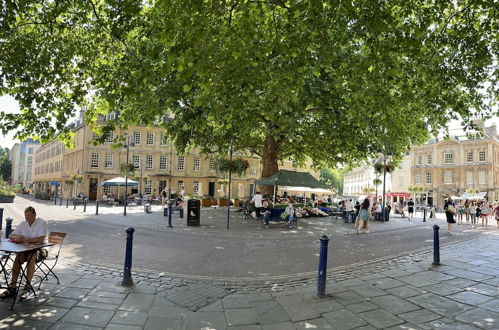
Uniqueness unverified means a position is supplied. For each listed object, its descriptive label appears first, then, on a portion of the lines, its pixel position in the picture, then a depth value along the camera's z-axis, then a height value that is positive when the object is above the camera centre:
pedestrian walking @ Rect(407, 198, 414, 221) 24.77 -1.24
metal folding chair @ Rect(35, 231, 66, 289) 6.30 -1.19
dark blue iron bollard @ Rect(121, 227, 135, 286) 6.42 -1.58
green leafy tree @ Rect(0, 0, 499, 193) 7.09 +3.43
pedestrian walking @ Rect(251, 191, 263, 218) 19.44 -0.85
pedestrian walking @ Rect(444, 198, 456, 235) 15.53 -0.97
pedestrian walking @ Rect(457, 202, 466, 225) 24.44 -1.44
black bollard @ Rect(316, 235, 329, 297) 6.00 -1.53
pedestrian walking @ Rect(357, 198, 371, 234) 15.45 -1.13
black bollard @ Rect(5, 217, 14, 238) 9.41 -1.32
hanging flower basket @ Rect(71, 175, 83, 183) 36.94 +0.50
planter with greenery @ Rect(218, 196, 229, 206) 33.19 -1.63
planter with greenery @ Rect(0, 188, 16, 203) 31.09 -1.50
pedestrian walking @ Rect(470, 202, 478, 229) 22.67 -1.45
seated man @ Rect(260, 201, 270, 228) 16.42 -1.46
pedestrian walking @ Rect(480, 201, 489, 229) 21.24 -1.22
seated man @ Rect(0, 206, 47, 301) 5.41 -1.05
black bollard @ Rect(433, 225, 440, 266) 8.75 -1.57
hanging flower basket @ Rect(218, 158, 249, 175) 24.12 +1.57
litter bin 16.06 -1.38
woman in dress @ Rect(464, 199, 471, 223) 24.57 -1.33
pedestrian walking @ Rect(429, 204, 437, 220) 27.25 -2.04
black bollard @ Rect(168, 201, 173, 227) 15.64 -1.65
